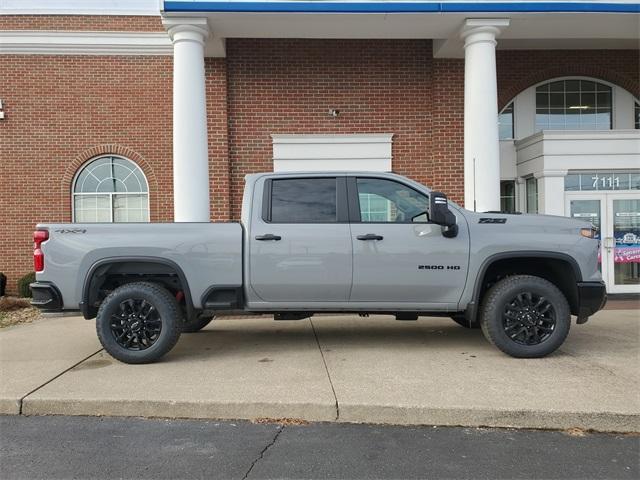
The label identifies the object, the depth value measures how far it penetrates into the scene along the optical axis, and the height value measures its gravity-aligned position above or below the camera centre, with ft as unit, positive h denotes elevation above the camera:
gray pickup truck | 18.29 -1.08
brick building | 33.19 +7.77
